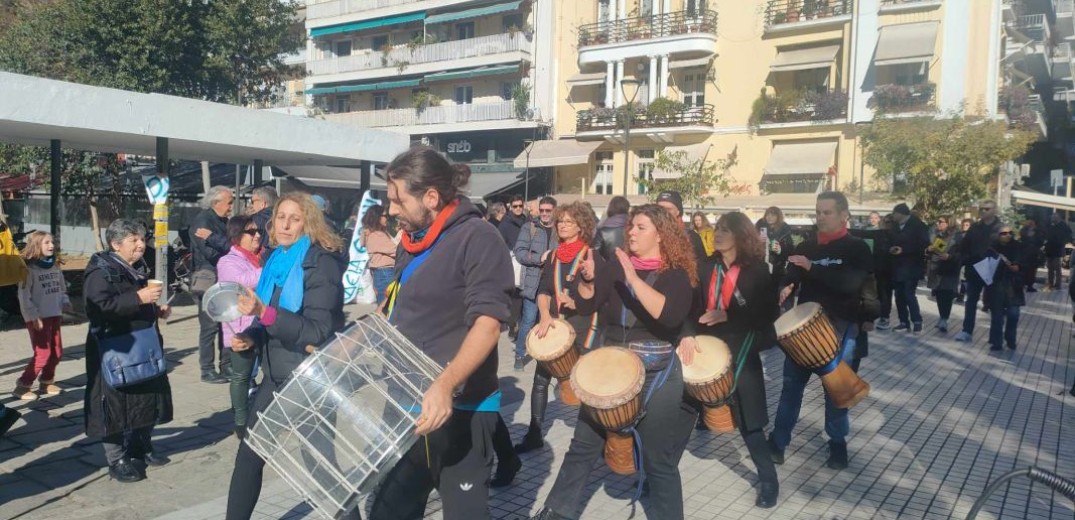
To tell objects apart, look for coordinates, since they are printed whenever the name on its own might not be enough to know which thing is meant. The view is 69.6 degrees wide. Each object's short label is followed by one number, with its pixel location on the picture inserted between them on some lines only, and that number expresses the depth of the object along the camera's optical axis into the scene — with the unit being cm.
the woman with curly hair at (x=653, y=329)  374
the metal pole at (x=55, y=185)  1094
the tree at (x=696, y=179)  2669
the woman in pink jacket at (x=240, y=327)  549
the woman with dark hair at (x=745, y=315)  468
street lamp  1846
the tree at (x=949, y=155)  2211
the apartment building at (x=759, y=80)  2592
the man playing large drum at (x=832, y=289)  530
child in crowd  678
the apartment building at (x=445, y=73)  3359
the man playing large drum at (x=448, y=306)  275
